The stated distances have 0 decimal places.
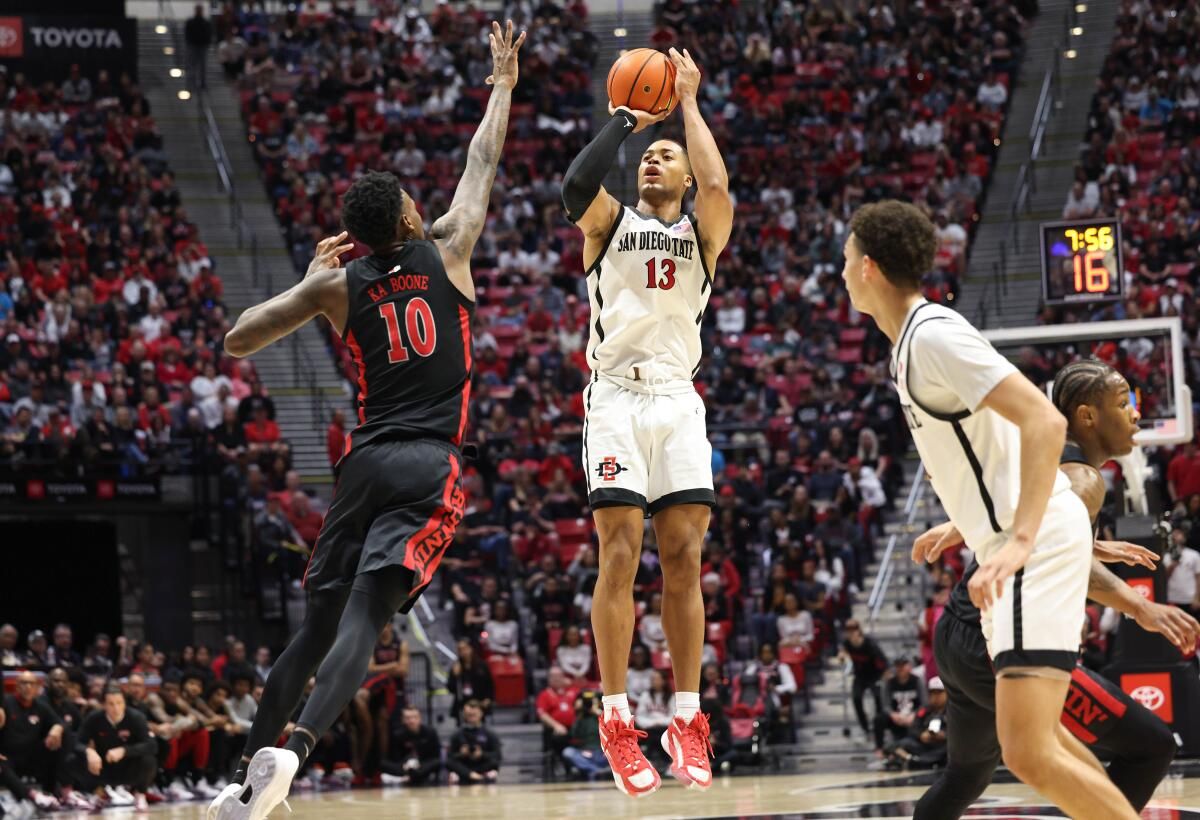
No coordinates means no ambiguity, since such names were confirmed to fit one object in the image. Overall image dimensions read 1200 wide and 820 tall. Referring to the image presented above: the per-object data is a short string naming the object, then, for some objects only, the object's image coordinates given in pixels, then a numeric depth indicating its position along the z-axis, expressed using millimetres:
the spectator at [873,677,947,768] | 14984
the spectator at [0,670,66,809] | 14305
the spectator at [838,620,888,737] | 16594
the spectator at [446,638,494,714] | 16797
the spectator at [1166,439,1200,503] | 17688
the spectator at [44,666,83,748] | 14891
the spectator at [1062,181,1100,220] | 24031
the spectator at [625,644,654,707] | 16422
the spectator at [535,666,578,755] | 16312
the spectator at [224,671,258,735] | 16234
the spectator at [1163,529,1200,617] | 16141
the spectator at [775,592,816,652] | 17391
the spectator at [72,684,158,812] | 14445
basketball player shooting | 7238
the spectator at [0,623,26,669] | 15906
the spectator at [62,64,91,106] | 27984
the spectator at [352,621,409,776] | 16281
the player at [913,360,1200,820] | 5082
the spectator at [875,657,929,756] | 15766
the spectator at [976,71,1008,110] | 27391
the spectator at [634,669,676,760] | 15992
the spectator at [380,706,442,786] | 15969
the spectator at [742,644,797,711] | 16672
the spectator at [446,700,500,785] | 15867
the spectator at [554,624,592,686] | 17094
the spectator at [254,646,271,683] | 17328
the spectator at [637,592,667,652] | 17300
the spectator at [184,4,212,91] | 29703
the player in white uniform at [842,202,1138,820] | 4539
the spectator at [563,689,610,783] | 15828
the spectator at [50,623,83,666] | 17250
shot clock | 13914
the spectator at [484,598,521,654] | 17719
